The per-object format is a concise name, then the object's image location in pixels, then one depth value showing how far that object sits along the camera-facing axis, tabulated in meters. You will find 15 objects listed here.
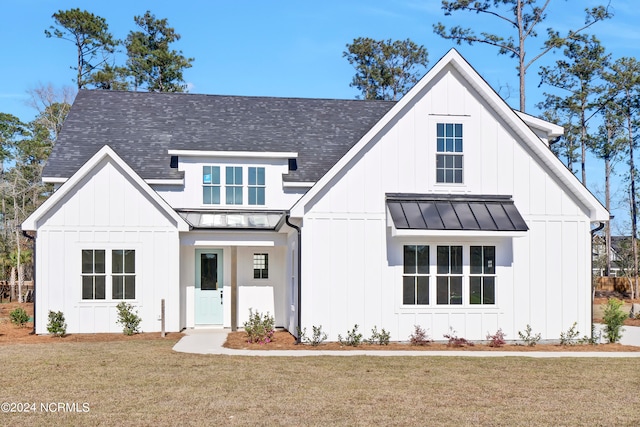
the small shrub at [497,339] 18.77
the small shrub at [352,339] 18.50
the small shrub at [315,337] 18.55
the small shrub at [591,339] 19.31
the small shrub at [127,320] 21.12
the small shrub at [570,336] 19.23
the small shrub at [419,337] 18.72
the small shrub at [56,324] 20.70
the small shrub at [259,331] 18.72
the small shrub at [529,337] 19.07
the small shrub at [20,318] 23.44
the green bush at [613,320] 19.58
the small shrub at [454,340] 18.61
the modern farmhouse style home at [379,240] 18.89
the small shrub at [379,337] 18.67
